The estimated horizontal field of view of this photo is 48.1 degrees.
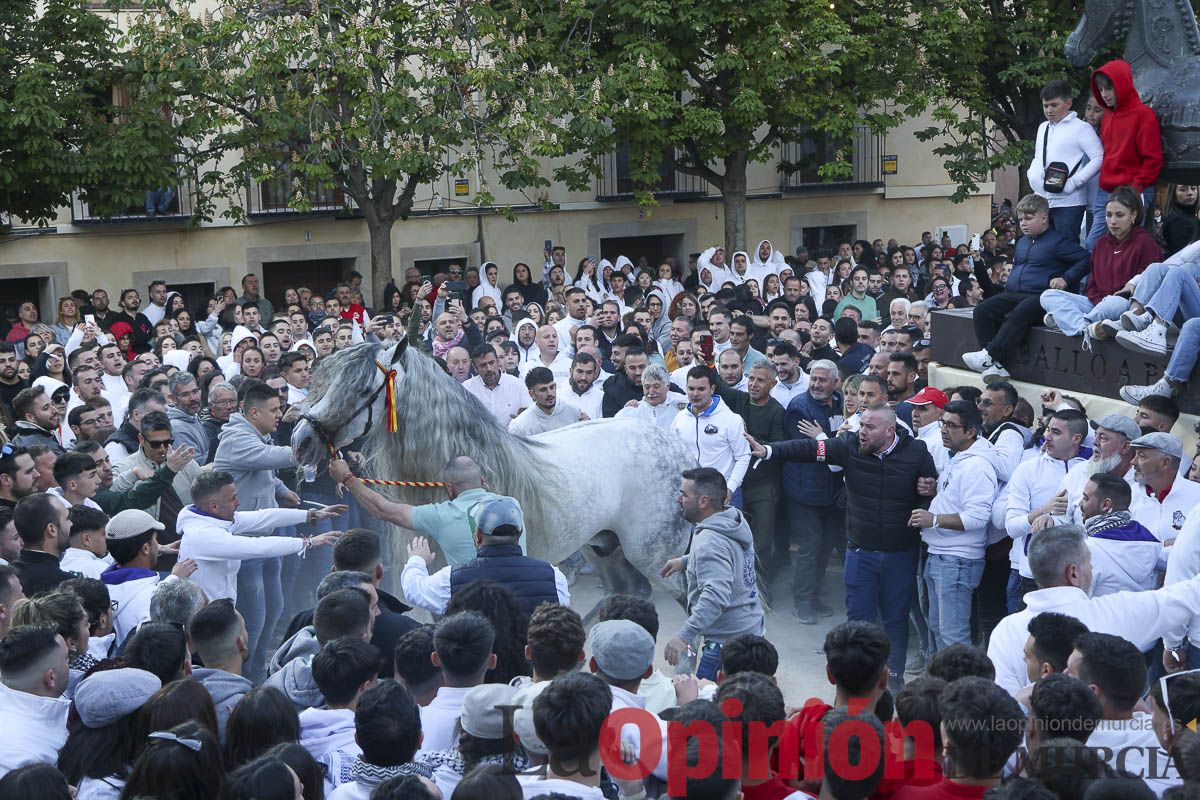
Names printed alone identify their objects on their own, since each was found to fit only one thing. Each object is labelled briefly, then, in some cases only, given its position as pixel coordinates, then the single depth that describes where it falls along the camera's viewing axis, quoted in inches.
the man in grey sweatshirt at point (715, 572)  251.3
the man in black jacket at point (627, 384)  405.1
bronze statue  358.3
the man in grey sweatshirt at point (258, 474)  310.5
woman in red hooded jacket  354.9
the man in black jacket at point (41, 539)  235.3
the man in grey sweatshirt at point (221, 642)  189.3
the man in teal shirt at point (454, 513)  252.2
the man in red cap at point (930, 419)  322.0
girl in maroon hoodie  347.9
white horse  283.9
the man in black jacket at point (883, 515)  308.0
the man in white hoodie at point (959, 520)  300.5
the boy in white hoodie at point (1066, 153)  365.7
